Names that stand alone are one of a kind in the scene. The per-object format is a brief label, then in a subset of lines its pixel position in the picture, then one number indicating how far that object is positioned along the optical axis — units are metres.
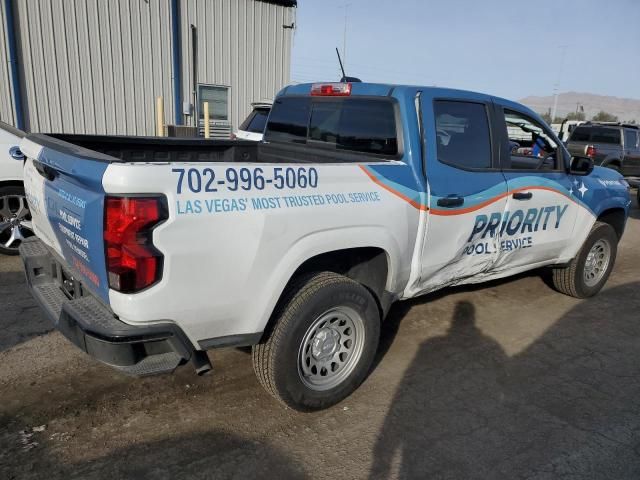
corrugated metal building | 9.71
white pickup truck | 2.18
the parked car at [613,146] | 13.89
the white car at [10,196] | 5.36
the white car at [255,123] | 8.65
